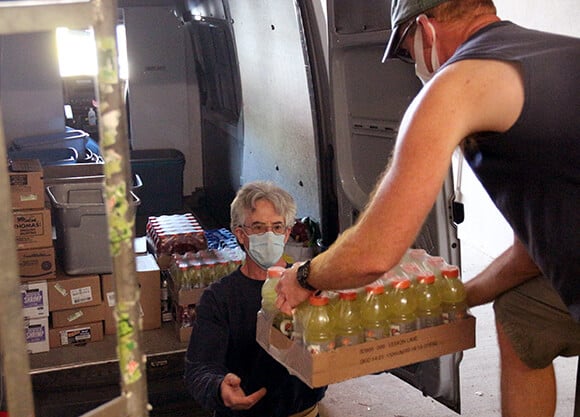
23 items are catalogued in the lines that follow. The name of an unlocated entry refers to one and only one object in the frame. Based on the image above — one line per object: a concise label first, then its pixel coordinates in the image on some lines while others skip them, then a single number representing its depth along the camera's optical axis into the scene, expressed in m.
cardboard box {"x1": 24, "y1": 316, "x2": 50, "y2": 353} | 4.30
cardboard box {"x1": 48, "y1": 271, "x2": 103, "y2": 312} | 4.38
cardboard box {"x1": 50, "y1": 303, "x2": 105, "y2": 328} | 4.39
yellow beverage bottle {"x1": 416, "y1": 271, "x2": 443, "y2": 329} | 2.68
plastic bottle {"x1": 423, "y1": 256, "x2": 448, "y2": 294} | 2.80
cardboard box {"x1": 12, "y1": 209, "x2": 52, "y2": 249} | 4.32
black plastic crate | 7.77
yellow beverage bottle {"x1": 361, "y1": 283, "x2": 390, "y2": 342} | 2.60
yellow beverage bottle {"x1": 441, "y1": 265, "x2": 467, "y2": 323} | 2.69
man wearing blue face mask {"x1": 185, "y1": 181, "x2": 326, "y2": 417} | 2.91
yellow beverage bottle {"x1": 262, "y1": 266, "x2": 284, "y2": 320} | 2.70
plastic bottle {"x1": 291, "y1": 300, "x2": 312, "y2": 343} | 2.52
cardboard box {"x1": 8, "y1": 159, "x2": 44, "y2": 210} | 4.30
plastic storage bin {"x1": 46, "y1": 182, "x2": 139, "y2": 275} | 4.46
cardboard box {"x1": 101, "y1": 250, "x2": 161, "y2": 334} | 4.48
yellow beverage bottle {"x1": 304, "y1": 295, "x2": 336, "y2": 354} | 2.47
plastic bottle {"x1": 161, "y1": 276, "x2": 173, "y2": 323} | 4.61
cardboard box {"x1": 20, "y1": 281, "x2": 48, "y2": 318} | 4.31
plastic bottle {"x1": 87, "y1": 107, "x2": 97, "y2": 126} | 10.27
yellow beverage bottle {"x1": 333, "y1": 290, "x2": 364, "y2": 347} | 2.55
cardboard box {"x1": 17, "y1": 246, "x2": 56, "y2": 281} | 4.33
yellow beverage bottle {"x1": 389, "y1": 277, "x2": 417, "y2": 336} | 2.63
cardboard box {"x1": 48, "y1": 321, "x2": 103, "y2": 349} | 4.37
